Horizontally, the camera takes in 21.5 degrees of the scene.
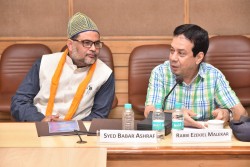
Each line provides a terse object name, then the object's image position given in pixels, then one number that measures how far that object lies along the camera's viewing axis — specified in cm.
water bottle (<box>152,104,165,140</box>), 326
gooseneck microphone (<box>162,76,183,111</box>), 395
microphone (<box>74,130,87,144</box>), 323
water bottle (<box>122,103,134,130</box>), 347
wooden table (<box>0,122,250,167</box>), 304
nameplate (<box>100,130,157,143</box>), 318
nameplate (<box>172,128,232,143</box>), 317
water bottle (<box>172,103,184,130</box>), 331
